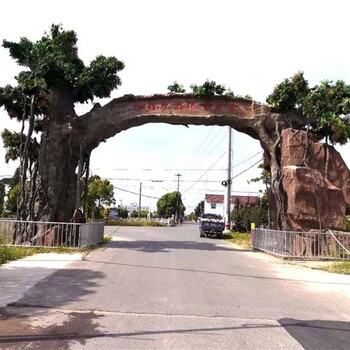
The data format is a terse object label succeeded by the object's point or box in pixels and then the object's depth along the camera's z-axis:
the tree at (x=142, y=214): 121.35
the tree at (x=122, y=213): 111.22
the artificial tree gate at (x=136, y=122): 20.94
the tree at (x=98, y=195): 54.47
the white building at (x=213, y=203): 102.44
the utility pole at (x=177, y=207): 96.43
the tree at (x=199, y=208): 119.22
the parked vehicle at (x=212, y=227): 35.91
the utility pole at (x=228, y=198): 42.69
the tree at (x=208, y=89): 20.69
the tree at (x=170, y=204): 101.31
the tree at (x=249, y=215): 39.28
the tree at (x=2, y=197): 65.65
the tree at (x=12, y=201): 56.77
